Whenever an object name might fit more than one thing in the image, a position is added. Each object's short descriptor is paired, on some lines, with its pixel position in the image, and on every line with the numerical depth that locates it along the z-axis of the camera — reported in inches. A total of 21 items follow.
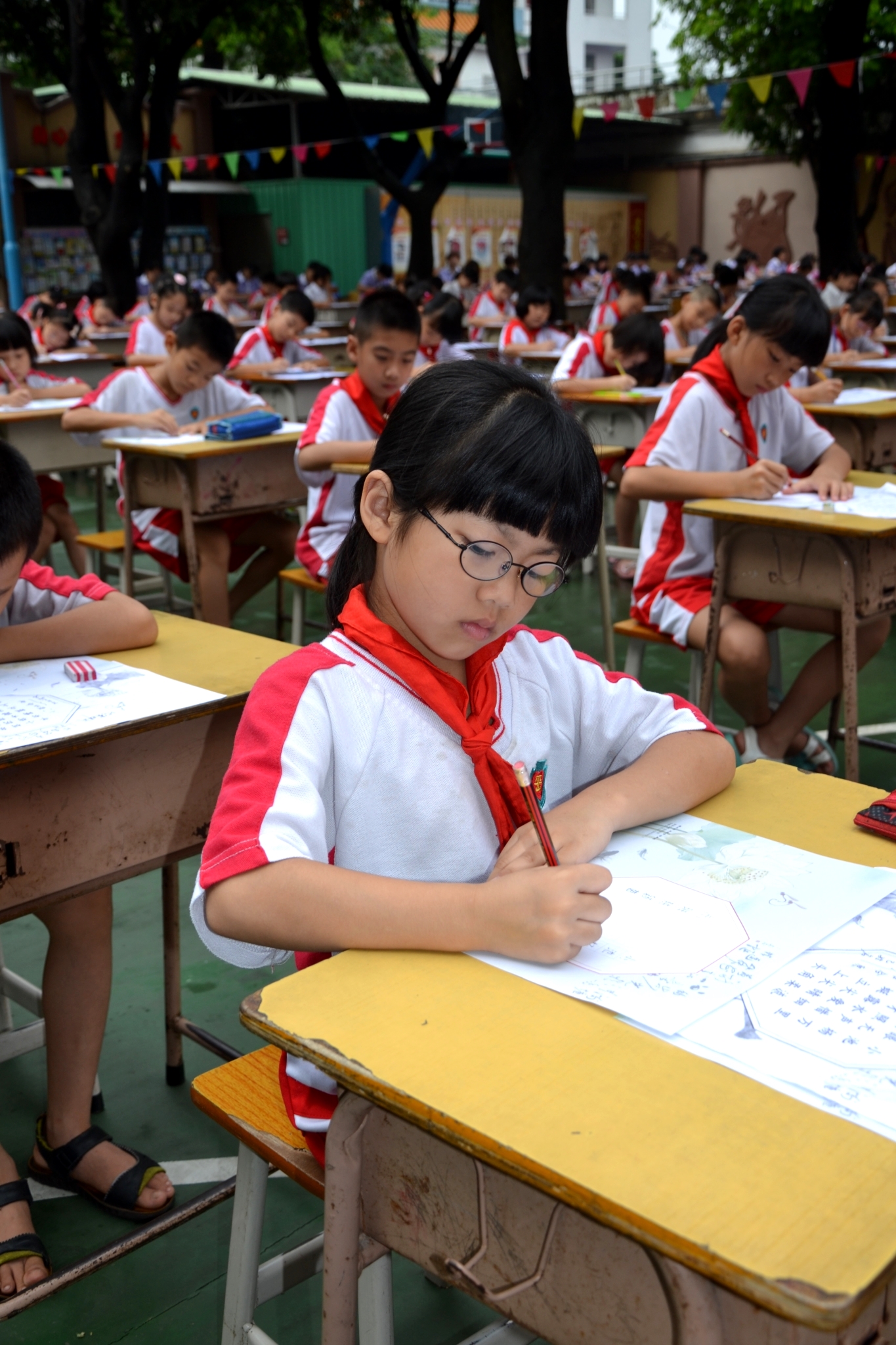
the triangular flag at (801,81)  339.9
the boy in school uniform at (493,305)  456.1
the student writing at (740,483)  104.2
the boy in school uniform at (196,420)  148.1
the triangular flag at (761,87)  327.6
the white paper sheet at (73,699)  52.8
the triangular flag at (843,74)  368.5
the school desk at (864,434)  171.8
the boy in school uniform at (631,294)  312.3
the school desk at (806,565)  95.7
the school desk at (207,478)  139.0
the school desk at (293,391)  238.1
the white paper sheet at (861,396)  175.0
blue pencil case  143.5
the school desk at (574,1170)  23.6
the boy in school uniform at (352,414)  132.6
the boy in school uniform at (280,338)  259.3
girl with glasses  37.3
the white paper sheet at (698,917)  33.1
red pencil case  42.5
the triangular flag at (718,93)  332.5
